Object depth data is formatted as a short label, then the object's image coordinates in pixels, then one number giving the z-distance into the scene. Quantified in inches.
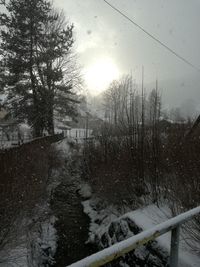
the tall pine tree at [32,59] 903.1
